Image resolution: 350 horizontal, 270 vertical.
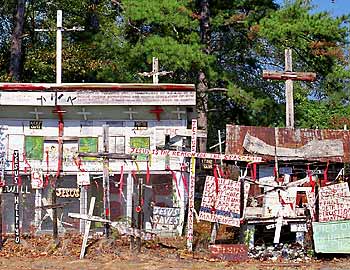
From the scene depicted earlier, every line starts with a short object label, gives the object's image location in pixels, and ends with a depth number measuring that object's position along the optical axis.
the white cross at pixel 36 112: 18.33
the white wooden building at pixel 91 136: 17.88
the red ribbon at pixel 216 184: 16.41
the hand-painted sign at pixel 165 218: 17.72
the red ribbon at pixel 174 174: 18.24
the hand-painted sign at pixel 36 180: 17.77
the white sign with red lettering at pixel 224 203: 16.31
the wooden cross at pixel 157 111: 18.38
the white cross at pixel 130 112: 18.45
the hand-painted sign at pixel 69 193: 18.09
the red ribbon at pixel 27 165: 18.17
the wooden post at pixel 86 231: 15.90
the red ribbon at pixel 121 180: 18.06
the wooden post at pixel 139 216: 16.05
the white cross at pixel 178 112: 18.46
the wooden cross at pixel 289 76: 19.22
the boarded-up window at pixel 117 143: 18.47
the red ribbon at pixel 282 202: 16.55
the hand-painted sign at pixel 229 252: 15.73
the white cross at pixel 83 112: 18.34
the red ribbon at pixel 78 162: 18.27
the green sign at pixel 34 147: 18.42
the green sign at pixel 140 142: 18.55
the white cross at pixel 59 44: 19.41
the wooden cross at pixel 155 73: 20.03
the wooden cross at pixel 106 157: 16.78
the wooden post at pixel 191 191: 16.33
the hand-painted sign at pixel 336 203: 16.05
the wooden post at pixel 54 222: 16.62
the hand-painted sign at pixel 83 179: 17.22
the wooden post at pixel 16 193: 16.75
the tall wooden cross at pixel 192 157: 16.34
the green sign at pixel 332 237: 15.73
